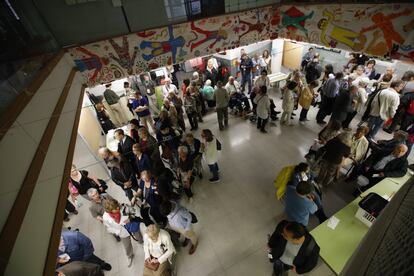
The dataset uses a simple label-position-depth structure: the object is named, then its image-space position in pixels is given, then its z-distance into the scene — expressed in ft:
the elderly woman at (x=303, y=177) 10.72
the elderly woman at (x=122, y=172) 13.39
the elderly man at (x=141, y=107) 21.56
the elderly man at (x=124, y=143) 14.98
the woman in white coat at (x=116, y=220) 10.39
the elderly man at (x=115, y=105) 22.40
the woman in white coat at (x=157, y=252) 9.46
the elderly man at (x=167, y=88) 23.00
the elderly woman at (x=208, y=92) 23.88
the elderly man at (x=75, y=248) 9.53
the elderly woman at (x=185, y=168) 13.34
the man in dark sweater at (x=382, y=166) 10.93
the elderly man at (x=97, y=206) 11.52
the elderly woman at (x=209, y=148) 14.11
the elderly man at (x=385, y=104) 15.19
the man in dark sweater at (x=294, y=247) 7.57
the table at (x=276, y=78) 26.93
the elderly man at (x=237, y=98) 22.89
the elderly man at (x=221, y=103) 19.53
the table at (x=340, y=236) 8.29
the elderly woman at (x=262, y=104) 18.18
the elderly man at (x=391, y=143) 11.34
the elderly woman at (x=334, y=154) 11.75
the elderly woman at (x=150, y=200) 11.66
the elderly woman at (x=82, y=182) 12.95
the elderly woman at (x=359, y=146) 12.54
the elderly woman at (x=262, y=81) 20.73
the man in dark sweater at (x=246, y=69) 27.48
